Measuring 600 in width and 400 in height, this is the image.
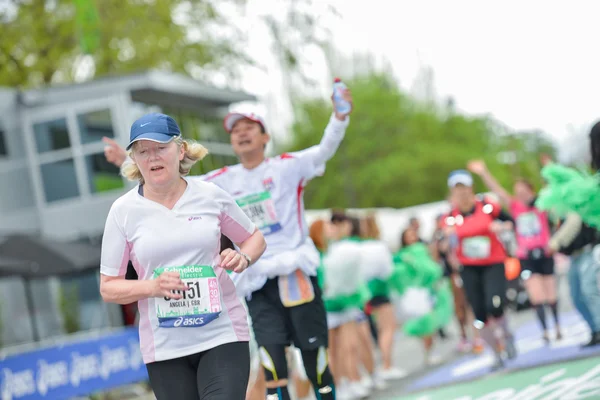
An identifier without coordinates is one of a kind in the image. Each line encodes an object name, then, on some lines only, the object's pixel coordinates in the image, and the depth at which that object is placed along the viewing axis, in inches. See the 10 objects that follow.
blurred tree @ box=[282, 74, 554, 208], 2386.8
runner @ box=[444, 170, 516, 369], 448.5
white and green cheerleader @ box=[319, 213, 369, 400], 473.7
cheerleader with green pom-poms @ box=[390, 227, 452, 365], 571.8
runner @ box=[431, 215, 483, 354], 614.5
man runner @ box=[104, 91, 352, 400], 286.2
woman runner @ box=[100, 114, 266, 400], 199.5
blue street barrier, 503.2
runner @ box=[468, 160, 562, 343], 535.2
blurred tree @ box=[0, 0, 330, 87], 1013.2
